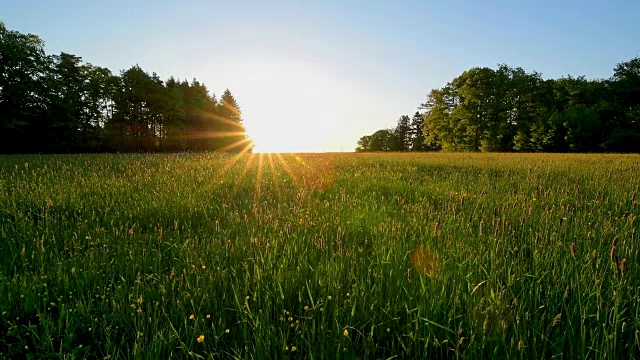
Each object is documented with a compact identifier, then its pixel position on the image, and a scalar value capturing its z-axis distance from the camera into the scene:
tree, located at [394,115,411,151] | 103.44
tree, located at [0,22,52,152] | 29.80
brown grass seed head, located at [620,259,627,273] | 1.36
